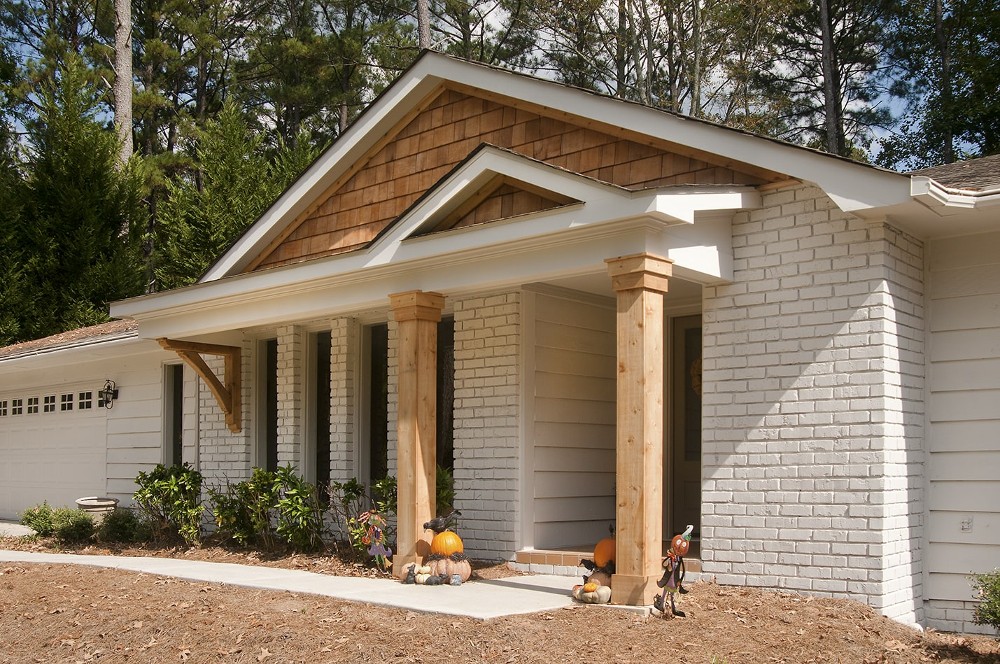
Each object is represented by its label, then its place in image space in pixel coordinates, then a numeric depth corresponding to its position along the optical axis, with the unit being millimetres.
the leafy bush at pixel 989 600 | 7035
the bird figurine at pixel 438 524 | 9336
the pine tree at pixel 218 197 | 24422
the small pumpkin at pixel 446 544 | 9172
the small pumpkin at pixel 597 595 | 7711
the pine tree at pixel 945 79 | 22844
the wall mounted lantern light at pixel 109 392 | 15438
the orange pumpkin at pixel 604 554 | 7996
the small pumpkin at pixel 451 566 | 9094
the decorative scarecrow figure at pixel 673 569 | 7344
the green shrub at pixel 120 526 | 13586
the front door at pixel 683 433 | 10641
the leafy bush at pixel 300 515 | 11195
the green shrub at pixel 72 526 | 13625
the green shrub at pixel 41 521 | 14008
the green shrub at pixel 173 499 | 12586
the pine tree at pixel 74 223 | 24516
